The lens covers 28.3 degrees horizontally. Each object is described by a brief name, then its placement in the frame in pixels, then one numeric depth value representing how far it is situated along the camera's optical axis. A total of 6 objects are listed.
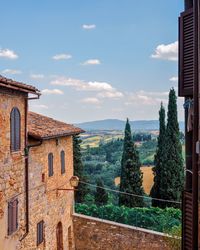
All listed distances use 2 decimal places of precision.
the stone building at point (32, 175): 12.31
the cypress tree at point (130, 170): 27.94
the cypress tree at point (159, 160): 27.86
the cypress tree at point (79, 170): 28.20
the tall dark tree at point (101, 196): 27.95
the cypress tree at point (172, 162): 27.04
